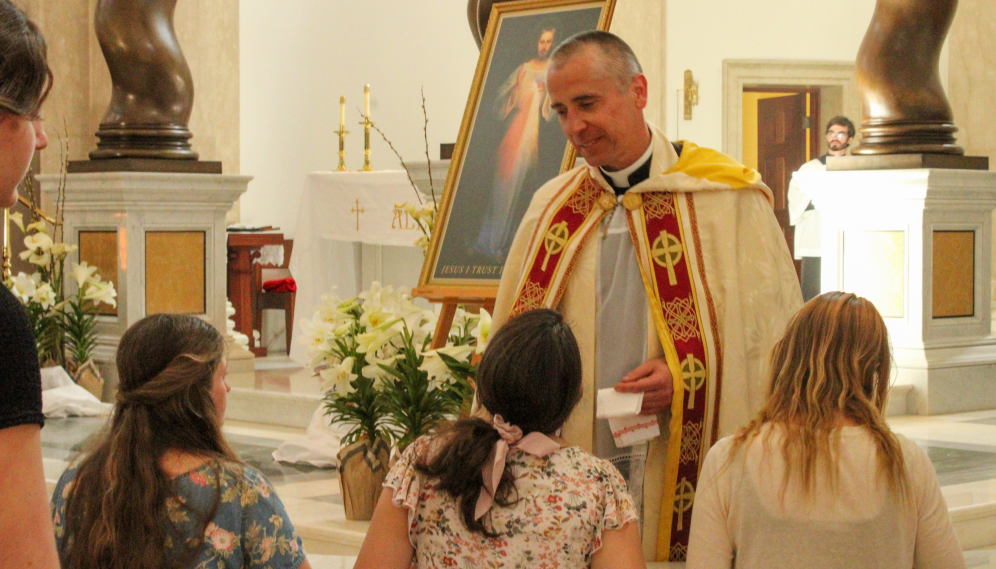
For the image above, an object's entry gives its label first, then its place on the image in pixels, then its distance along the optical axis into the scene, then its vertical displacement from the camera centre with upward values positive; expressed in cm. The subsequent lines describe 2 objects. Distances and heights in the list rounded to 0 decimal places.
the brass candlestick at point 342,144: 927 +90
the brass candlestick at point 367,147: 852 +86
